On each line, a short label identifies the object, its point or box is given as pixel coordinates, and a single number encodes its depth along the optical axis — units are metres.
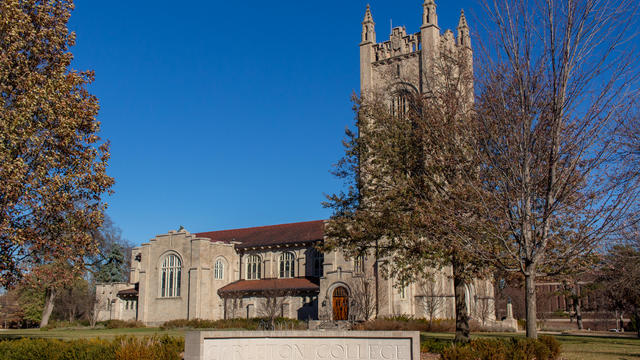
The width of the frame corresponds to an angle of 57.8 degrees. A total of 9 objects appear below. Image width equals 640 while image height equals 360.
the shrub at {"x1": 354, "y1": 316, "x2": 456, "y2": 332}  35.34
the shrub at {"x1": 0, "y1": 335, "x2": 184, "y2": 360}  16.12
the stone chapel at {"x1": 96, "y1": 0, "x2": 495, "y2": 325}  44.59
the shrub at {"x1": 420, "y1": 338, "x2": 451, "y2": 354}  18.77
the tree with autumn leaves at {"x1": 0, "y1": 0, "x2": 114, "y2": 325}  18.98
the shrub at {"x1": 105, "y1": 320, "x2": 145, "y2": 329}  51.72
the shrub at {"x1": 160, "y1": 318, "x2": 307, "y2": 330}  43.28
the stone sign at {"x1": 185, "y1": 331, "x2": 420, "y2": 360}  14.83
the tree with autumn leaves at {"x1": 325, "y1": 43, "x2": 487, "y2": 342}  18.28
